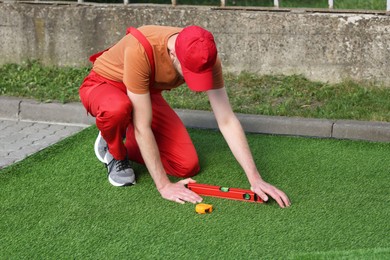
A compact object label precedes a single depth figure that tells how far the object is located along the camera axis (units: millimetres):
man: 5051
